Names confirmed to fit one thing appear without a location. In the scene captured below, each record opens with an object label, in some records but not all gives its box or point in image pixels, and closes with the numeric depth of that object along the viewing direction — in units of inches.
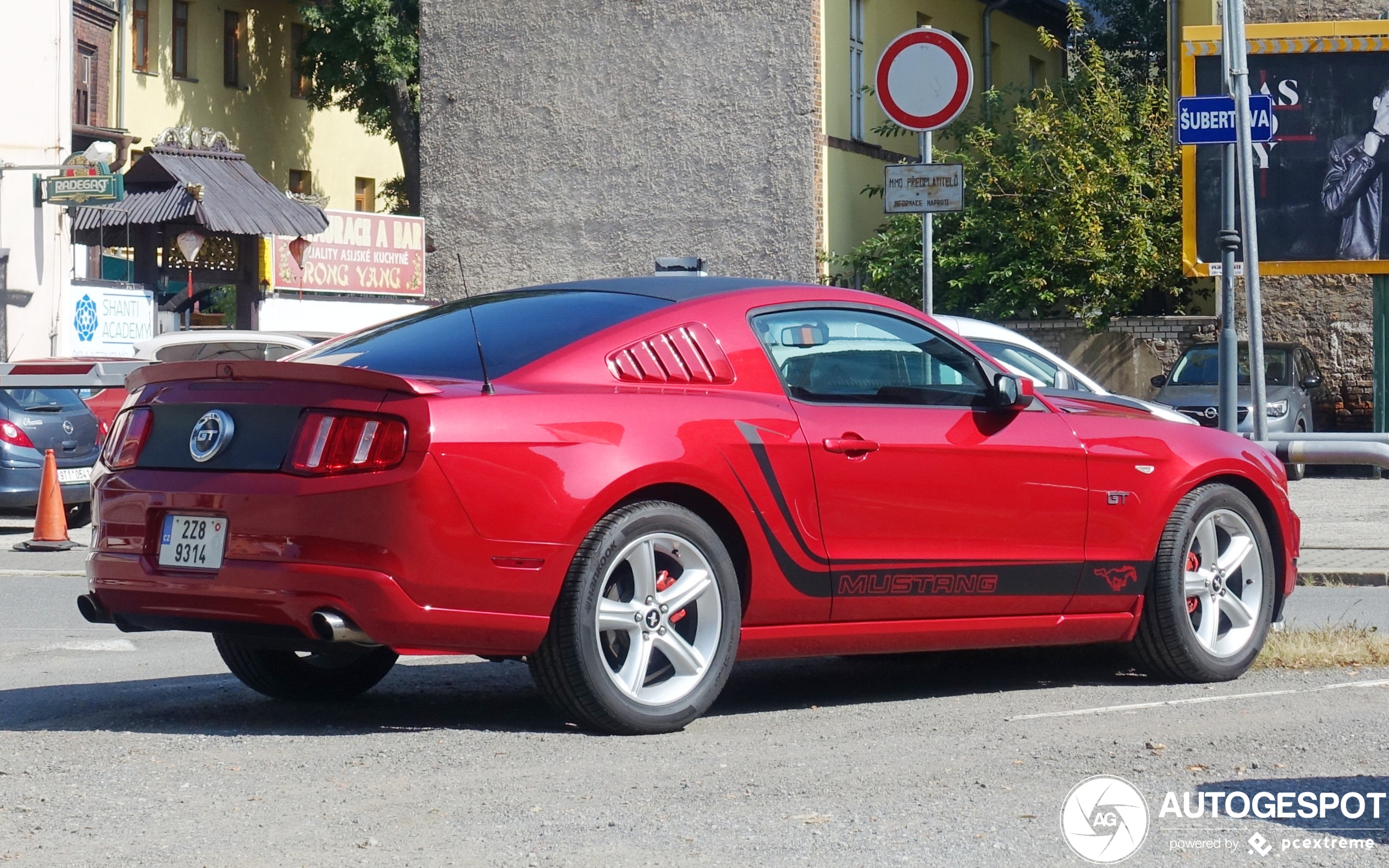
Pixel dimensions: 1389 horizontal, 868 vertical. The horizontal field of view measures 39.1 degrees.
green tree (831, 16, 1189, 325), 1087.6
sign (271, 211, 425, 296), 1296.8
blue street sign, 461.1
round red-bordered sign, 450.0
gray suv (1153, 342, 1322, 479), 925.2
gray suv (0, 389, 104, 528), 689.0
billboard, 1027.3
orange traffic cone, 610.9
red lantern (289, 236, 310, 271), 1312.7
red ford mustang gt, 222.7
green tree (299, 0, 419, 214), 1755.7
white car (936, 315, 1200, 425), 490.6
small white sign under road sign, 442.9
